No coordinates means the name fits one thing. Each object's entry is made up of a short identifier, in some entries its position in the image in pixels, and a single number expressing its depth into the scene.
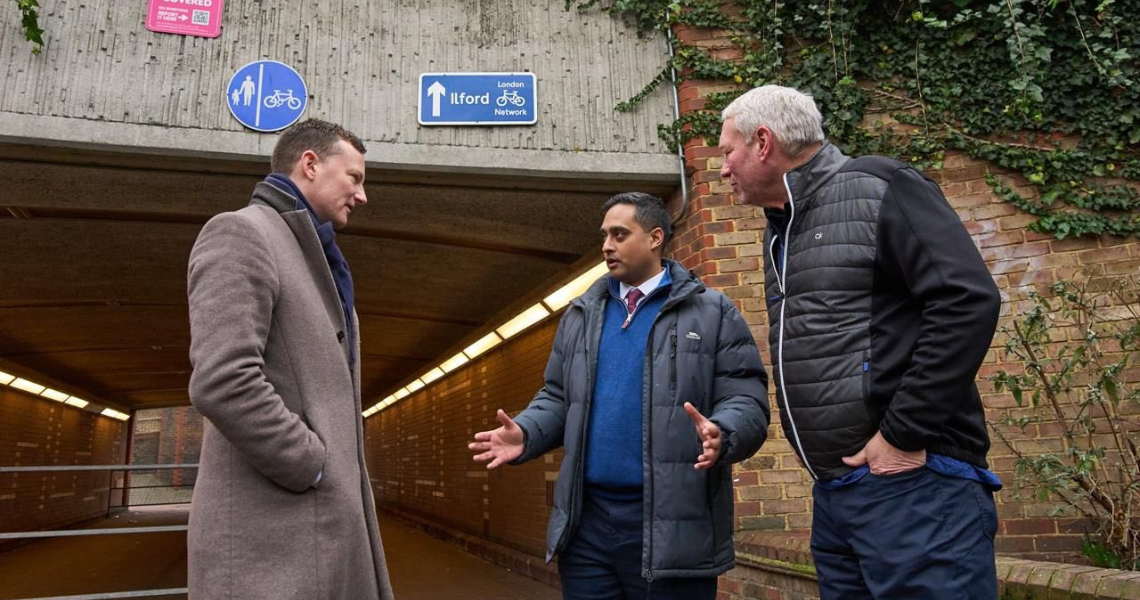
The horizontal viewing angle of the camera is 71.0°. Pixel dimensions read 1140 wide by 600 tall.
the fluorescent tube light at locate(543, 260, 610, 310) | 6.88
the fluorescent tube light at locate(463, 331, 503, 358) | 9.97
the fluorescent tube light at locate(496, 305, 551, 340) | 8.22
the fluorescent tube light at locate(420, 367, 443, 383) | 13.49
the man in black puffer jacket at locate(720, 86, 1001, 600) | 1.90
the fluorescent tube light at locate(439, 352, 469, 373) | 11.76
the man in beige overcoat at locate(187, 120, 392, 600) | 1.89
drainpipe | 5.46
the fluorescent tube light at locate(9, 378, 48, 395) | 12.78
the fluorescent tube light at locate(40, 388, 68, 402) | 14.27
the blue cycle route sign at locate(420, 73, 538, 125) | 5.42
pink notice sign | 5.12
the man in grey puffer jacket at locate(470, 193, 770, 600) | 2.44
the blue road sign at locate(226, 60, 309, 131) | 5.13
